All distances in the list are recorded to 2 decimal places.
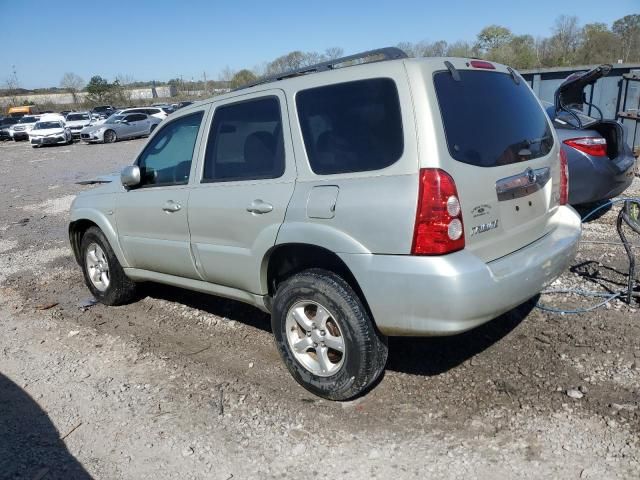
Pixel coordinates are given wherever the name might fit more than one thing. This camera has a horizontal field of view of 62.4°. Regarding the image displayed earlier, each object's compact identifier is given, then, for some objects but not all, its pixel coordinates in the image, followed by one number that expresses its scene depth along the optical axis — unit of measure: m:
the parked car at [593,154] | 5.90
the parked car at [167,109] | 34.24
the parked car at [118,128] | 27.86
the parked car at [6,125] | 39.09
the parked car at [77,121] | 31.98
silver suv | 2.65
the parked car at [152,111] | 30.11
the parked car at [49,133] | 29.09
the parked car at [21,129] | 36.84
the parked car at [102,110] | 36.92
